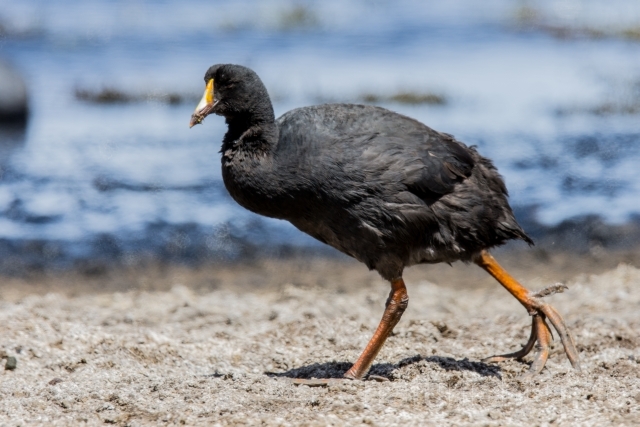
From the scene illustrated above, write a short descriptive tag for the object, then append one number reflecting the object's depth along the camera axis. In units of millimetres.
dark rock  32250
